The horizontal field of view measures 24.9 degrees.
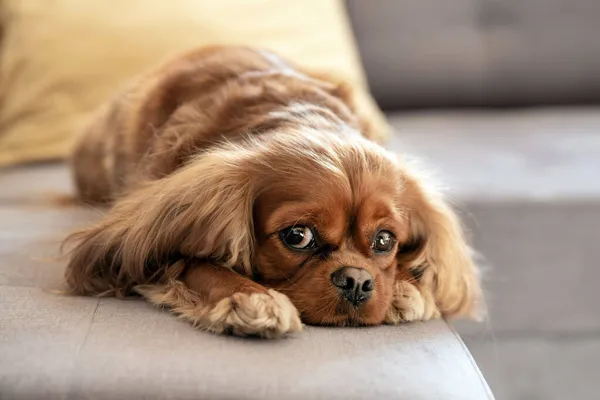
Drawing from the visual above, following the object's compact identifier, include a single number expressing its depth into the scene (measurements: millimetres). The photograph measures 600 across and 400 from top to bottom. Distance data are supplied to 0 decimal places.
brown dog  852
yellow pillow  1272
